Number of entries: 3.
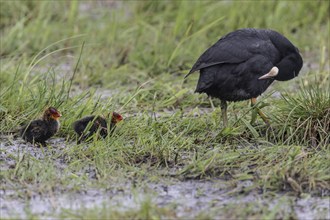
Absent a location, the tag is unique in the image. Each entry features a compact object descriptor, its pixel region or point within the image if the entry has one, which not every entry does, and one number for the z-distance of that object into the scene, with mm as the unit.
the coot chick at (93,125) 11930
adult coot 12445
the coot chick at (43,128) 11867
